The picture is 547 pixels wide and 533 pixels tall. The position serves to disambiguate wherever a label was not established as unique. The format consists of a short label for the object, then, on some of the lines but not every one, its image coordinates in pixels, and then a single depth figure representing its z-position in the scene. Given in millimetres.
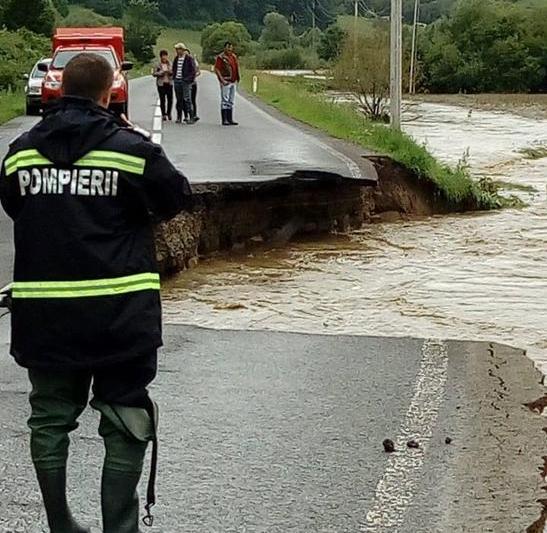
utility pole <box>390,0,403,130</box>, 23359
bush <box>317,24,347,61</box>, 94225
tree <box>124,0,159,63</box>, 95750
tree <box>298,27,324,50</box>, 119938
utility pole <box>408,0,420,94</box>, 61419
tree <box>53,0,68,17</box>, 99819
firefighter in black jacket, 3932
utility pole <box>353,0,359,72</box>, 42062
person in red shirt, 24109
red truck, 22703
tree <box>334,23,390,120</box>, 40281
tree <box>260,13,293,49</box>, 126062
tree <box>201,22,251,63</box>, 106569
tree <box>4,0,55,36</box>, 62719
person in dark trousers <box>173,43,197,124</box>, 24359
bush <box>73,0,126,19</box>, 124250
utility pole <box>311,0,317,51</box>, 119412
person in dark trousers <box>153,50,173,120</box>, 25031
